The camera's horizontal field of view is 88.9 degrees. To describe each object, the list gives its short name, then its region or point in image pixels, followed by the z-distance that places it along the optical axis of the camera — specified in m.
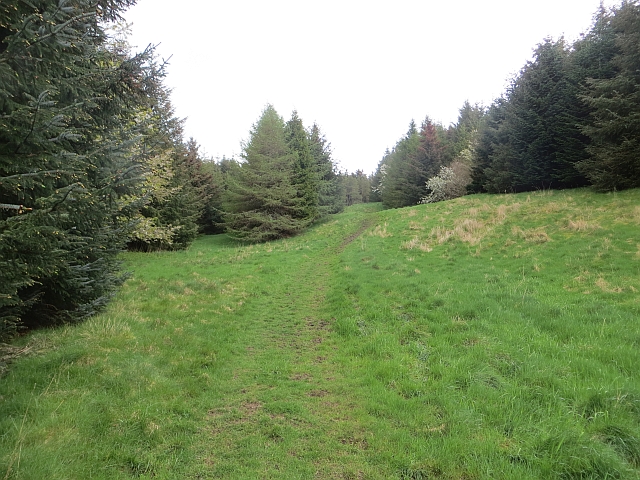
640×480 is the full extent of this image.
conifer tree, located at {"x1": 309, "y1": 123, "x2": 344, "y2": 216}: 39.19
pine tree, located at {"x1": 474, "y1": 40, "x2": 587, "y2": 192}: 22.89
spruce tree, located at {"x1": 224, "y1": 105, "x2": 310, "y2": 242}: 28.56
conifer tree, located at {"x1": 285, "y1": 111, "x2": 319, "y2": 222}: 31.92
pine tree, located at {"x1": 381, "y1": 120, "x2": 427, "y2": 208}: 43.91
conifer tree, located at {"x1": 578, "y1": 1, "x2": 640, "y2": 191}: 16.83
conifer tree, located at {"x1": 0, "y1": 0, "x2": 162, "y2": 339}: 3.69
